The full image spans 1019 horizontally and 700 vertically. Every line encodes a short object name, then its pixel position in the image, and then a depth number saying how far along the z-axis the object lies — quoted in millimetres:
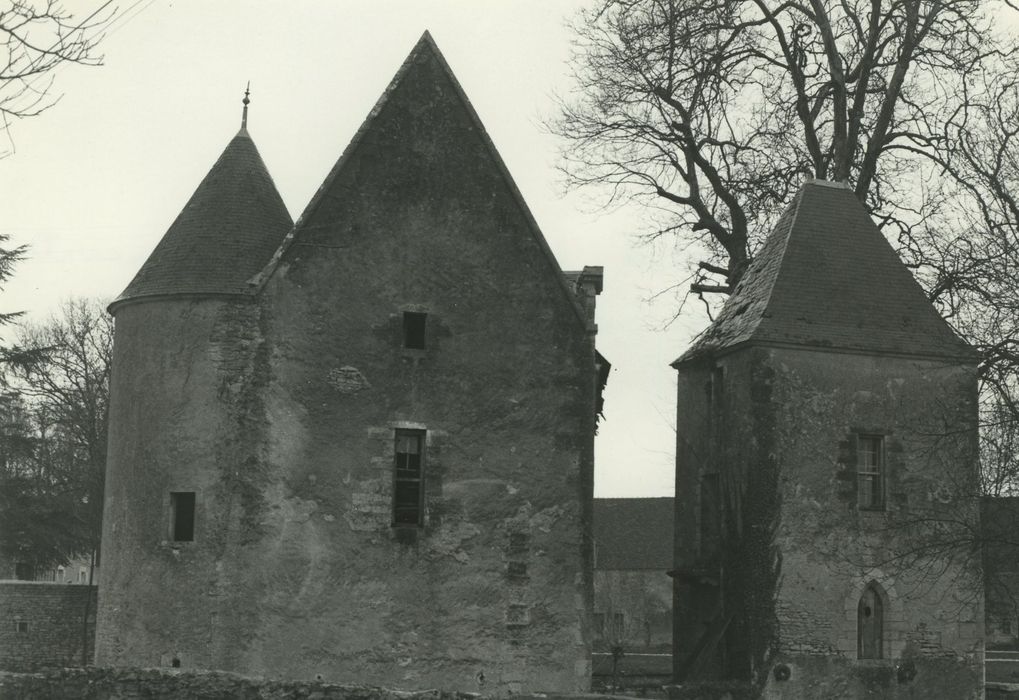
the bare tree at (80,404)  41594
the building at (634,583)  56250
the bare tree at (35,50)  10859
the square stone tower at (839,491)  23469
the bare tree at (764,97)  30547
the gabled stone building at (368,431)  21125
